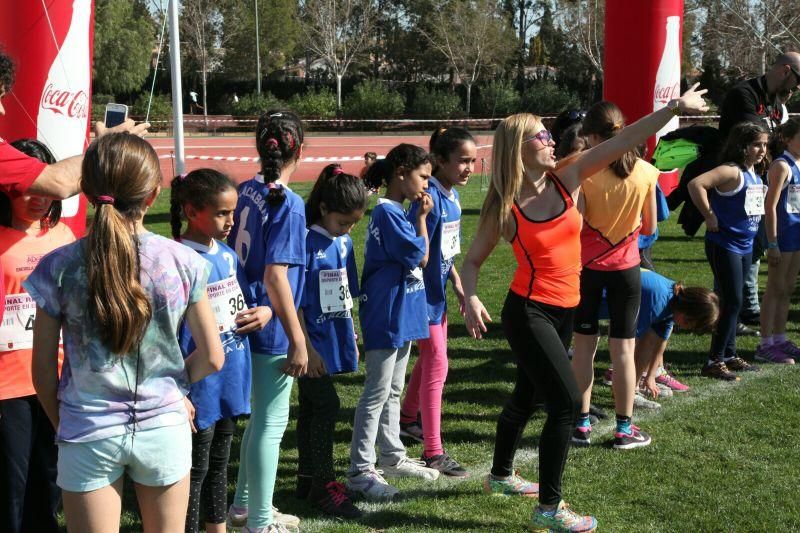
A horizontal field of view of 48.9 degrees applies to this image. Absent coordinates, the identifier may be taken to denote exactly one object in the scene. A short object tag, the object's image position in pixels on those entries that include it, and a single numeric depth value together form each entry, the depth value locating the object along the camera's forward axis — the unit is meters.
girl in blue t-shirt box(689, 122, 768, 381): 6.32
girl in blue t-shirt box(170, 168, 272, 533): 3.30
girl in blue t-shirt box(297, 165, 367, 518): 4.09
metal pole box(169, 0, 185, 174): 11.16
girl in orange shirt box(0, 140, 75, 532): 3.20
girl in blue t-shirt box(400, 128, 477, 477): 4.77
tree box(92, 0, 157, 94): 50.09
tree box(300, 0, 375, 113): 59.03
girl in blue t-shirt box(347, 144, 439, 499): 4.36
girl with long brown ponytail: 2.40
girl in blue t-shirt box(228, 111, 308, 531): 3.53
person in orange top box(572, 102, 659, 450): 4.89
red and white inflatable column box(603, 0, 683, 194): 11.77
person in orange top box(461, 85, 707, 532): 3.84
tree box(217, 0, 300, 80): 58.12
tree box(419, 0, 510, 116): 57.00
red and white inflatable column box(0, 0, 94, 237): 5.57
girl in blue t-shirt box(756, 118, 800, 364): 6.56
